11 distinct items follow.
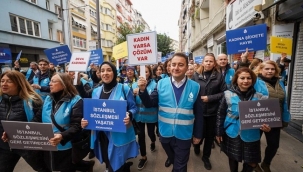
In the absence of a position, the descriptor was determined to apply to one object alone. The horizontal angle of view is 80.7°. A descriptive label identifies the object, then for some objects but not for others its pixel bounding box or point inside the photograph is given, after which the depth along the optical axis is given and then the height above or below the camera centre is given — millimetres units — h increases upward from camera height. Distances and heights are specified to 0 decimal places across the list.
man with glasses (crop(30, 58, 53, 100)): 4702 -177
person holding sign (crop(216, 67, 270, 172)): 2400 -776
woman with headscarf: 2396 -914
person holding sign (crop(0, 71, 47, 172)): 2383 -498
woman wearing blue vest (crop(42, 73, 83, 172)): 2289 -565
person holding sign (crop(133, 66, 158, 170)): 3469 -965
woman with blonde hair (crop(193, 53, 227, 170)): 3236 -441
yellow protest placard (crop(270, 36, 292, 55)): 3969 +506
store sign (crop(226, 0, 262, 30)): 6444 +2298
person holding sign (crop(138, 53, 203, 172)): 2322 -530
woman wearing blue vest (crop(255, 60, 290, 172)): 2814 -382
